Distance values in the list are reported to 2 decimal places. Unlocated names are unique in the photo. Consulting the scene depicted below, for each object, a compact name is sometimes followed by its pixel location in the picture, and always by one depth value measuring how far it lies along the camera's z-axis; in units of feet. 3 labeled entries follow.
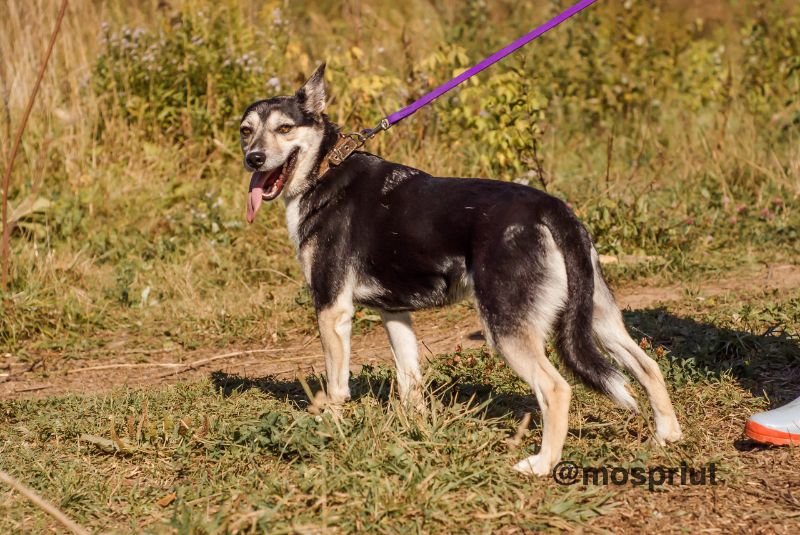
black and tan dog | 21.07
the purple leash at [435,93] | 25.77
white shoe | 21.85
